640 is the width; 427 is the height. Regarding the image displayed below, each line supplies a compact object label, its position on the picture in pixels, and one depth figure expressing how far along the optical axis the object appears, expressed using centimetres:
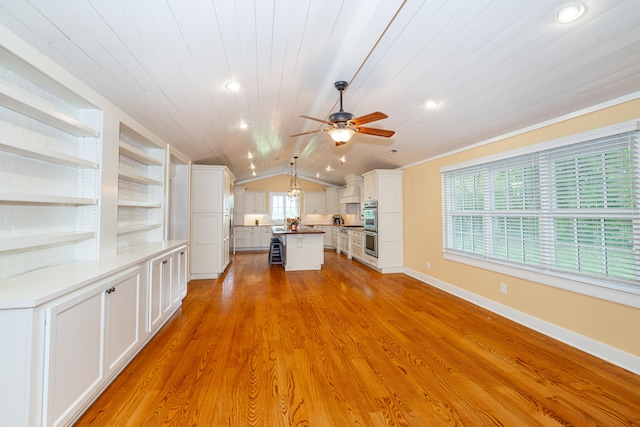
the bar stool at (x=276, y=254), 680
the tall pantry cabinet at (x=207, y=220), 513
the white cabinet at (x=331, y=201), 991
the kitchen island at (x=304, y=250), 600
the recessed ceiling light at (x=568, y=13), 155
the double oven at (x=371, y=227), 583
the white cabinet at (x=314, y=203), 980
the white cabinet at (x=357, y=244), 675
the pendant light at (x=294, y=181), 710
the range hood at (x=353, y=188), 773
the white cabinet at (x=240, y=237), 891
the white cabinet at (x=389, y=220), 570
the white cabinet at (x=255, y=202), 938
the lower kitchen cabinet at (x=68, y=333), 123
